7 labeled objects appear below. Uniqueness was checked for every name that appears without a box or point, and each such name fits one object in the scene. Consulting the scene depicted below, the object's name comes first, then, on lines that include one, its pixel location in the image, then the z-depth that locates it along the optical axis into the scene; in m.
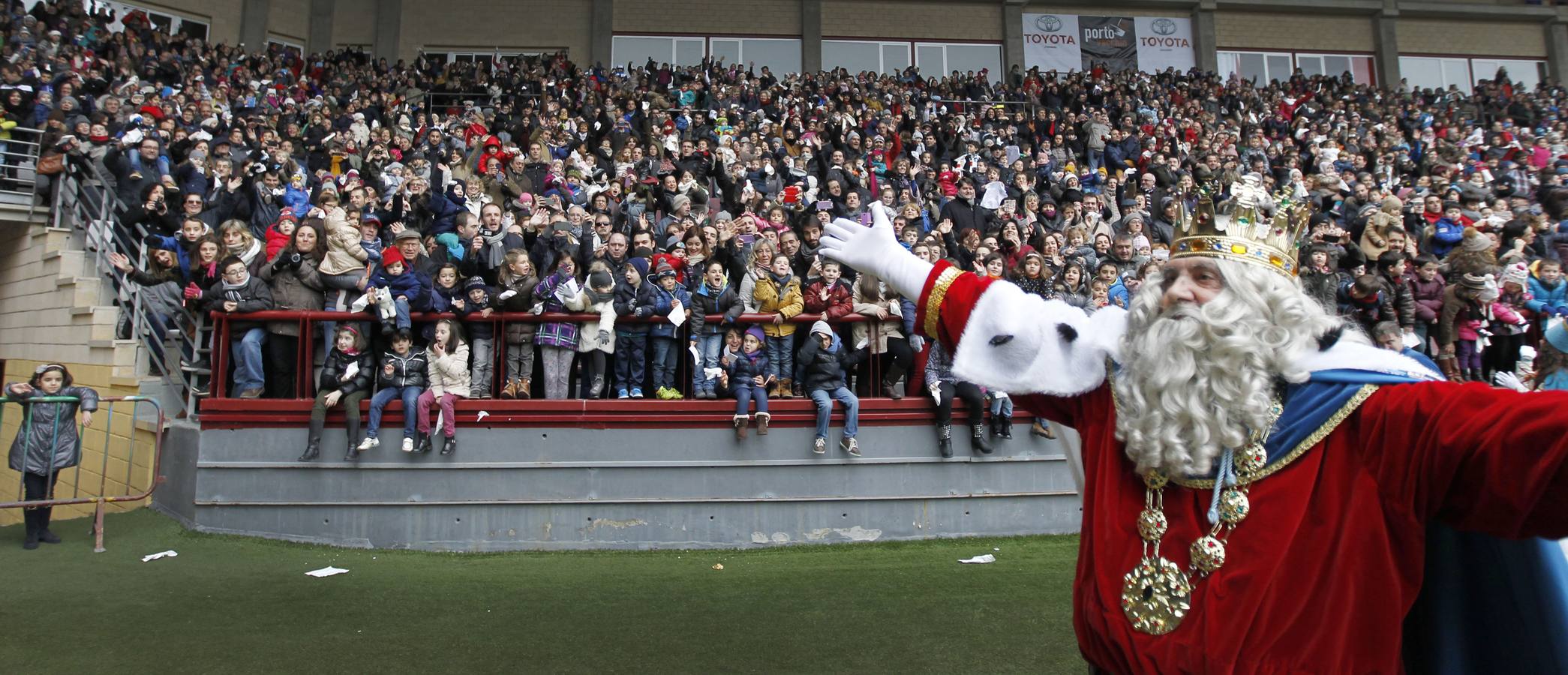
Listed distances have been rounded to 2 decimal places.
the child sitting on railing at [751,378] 7.68
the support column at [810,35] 24.59
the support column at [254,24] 22.08
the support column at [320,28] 22.97
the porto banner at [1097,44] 25.64
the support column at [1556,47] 26.95
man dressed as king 1.99
